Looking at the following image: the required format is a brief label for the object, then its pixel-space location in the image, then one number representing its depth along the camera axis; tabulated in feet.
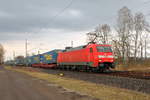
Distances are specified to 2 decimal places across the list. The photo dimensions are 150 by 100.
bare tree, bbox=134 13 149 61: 166.40
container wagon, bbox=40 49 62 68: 149.04
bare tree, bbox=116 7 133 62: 160.25
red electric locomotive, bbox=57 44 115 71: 80.12
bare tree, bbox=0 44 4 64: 447.67
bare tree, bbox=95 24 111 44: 209.83
